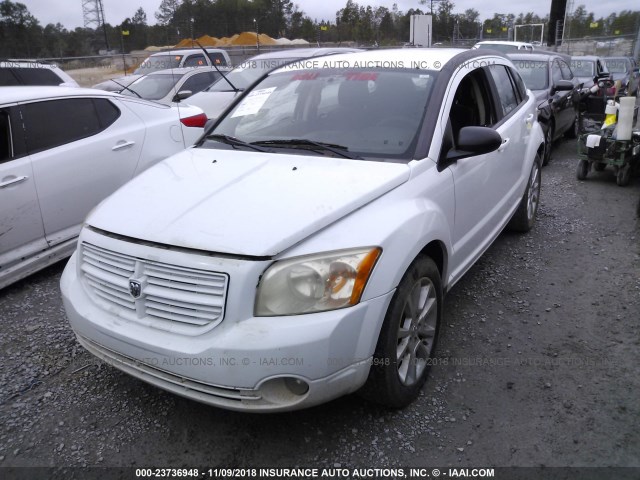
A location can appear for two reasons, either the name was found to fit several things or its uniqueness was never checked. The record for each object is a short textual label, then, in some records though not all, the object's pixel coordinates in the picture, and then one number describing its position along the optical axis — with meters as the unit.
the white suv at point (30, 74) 8.23
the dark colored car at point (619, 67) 16.93
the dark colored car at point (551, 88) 7.78
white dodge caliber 2.17
